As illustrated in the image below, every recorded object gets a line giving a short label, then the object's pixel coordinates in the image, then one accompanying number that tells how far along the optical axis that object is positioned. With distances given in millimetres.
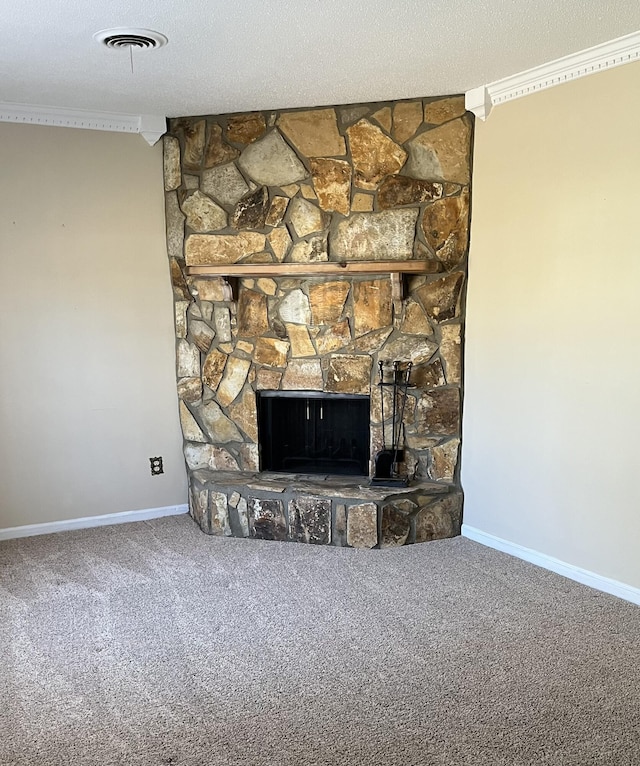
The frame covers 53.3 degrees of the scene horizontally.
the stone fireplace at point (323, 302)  3334
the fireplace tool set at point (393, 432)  3467
